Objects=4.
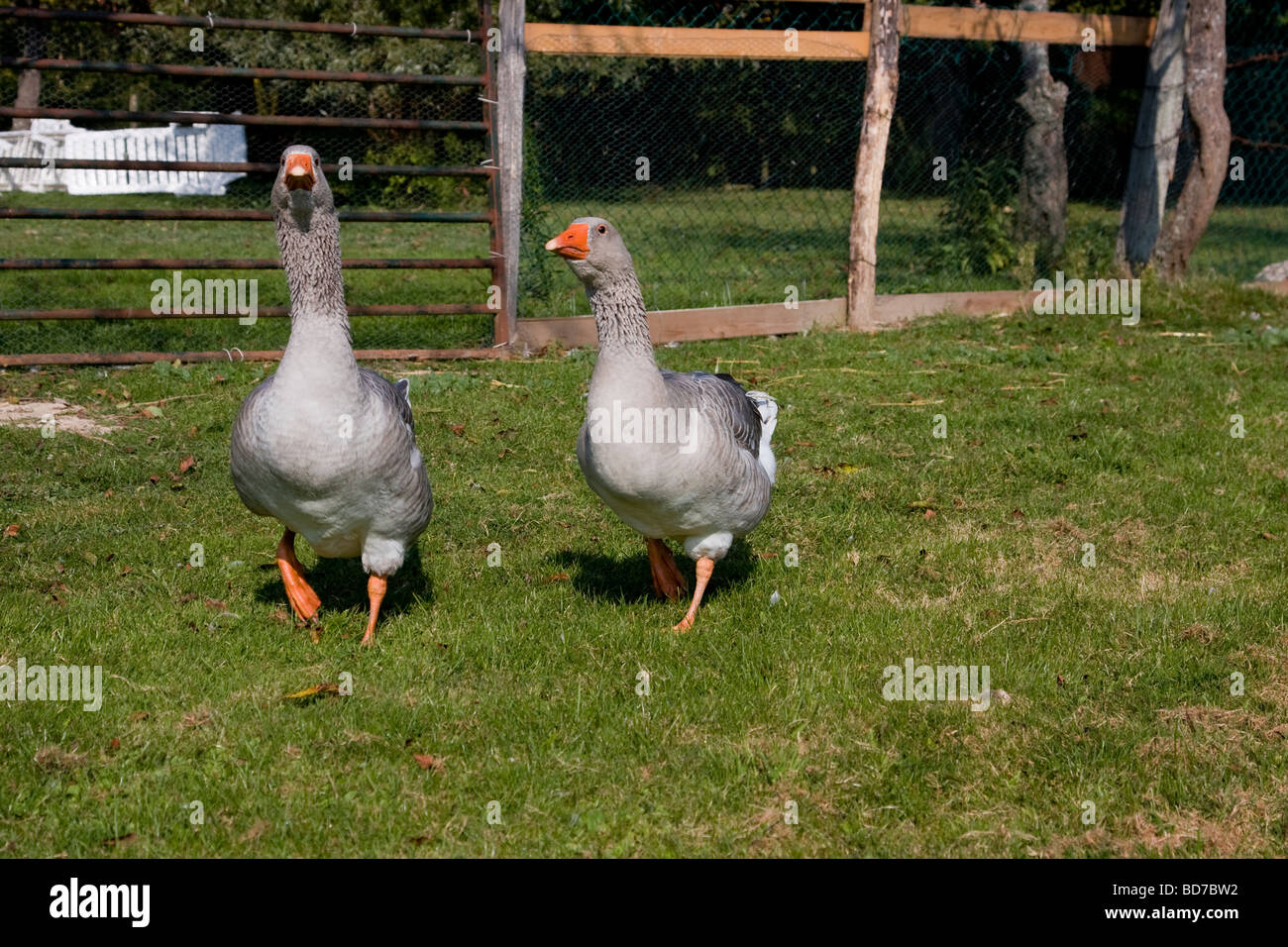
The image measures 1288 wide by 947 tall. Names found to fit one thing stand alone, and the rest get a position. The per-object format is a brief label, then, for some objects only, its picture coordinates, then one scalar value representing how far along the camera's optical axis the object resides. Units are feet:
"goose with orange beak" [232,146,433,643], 15.49
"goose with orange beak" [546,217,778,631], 16.47
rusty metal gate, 32.09
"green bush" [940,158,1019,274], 48.62
